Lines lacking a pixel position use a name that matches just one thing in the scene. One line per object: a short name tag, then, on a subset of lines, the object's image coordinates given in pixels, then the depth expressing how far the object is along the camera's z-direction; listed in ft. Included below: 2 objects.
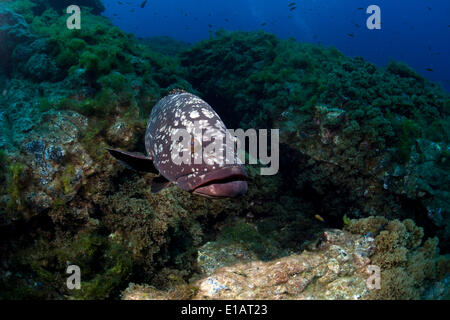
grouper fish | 6.91
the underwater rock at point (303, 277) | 10.42
